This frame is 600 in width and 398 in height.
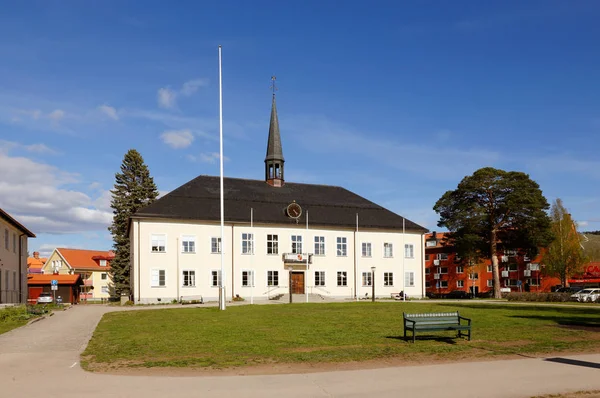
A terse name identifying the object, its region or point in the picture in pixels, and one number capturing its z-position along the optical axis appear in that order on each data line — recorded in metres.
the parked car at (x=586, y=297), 49.56
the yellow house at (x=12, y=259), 44.00
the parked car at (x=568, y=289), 72.36
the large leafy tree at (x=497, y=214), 60.81
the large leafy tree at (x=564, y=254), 77.06
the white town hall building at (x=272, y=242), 49.78
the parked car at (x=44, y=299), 56.28
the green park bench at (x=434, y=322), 15.95
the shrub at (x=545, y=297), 49.47
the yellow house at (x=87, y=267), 100.19
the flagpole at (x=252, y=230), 51.88
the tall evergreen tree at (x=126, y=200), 64.94
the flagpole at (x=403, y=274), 56.90
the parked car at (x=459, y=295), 70.19
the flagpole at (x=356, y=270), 55.97
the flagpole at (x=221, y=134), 34.12
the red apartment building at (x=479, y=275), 89.62
